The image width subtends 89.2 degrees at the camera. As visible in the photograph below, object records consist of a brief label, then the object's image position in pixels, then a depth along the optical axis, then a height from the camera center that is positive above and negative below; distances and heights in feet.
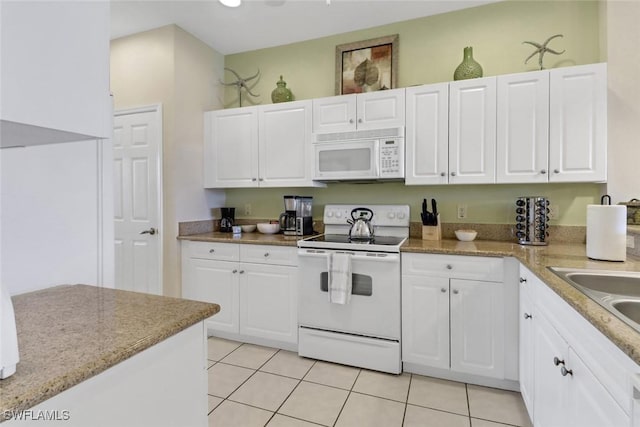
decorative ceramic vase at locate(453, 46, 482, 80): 8.00 +3.47
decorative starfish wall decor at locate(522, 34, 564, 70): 7.76 +3.82
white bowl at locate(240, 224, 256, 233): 10.63 -0.63
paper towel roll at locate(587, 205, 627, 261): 5.32 -0.41
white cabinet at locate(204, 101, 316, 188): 9.44 +1.91
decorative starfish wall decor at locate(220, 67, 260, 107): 11.08 +4.31
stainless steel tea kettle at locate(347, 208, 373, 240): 8.42 -0.57
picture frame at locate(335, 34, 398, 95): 9.38 +4.25
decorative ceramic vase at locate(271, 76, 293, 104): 10.14 +3.62
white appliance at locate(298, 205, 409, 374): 7.38 -2.37
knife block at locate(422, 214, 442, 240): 8.47 -0.63
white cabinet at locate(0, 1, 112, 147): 2.01 +0.96
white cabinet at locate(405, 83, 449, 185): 8.02 +1.84
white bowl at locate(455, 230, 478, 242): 8.29 -0.70
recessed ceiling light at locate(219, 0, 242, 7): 8.11 +5.20
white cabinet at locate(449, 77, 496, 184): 7.66 +1.85
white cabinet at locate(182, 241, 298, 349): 8.50 -2.17
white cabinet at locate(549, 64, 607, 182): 6.89 +1.81
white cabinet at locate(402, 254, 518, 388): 6.70 -2.36
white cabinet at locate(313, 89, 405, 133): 8.43 +2.62
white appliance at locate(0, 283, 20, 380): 1.91 -0.77
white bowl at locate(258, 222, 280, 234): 10.18 -0.61
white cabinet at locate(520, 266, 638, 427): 2.80 -1.78
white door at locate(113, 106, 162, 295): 9.71 +0.31
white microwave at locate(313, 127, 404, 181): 8.27 +1.41
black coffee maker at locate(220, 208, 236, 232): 10.83 -0.34
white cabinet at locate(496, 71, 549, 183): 7.28 +1.83
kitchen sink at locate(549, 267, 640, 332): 4.52 -1.03
